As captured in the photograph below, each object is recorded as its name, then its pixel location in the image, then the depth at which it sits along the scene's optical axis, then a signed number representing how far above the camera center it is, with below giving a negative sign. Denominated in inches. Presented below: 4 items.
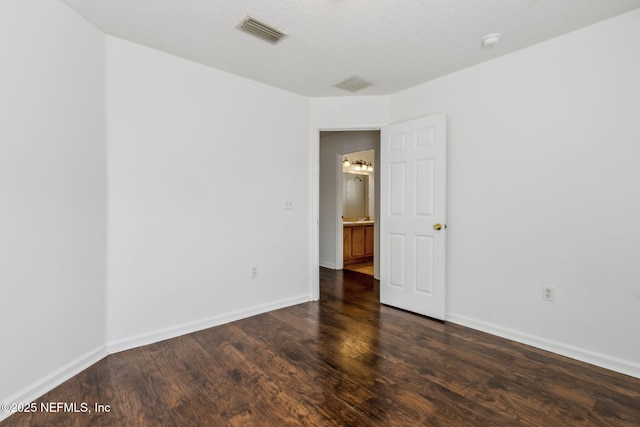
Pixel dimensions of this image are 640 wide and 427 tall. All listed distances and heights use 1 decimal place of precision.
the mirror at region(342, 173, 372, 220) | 265.7 +11.2
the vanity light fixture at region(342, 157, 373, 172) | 259.6 +39.1
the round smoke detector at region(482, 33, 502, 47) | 89.7 +53.2
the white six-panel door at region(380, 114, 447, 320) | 118.3 -3.2
